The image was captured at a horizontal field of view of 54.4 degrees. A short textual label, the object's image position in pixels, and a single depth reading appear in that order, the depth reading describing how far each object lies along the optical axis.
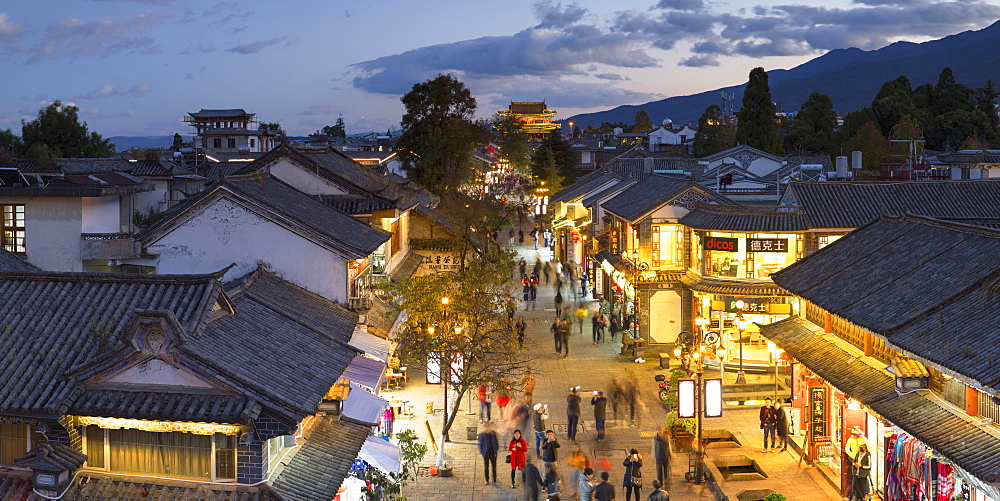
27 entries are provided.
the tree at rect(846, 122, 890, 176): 79.12
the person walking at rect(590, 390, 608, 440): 27.36
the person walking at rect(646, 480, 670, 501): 18.44
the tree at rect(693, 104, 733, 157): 100.69
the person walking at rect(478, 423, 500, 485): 23.23
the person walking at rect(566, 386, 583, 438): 27.20
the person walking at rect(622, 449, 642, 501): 21.46
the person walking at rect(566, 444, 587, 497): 23.61
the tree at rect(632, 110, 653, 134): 172.55
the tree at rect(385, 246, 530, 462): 26.66
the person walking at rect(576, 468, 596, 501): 20.06
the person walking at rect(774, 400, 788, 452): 25.94
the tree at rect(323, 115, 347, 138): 191.36
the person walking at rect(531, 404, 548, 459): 27.06
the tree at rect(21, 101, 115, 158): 69.44
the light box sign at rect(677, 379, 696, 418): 24.27
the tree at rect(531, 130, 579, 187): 91.81
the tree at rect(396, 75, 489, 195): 50.28
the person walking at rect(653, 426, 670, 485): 22.95
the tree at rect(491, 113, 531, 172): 128.50
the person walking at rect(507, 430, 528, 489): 23.28
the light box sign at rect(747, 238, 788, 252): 35.84
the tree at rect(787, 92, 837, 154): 97.88
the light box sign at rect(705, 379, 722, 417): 24.16
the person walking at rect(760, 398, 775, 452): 26.12
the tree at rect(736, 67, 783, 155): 82.00
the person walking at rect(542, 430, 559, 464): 23.06
